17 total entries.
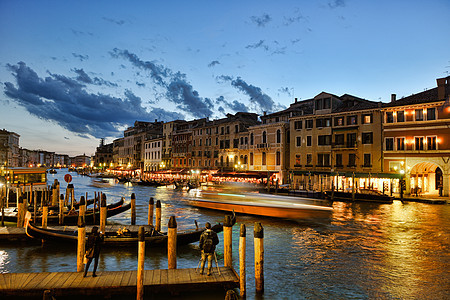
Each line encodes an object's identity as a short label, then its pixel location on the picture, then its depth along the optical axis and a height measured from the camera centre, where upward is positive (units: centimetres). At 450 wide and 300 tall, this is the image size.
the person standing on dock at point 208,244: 914 -227
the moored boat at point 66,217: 1831 -313
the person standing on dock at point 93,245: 882 -229
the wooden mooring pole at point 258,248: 849 -219
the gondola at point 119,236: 1313 -303
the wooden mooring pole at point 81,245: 941 -248
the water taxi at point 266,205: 2014 -276
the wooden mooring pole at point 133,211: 1872 -279
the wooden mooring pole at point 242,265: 838 -261
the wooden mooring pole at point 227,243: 962 -234
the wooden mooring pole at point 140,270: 780 -263
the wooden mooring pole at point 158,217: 1528 -254
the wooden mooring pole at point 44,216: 1464 -244
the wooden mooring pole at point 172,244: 977 -244
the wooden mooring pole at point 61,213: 1767 -277
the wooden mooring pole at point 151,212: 1648 -248
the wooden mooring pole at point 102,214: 1509 -242
